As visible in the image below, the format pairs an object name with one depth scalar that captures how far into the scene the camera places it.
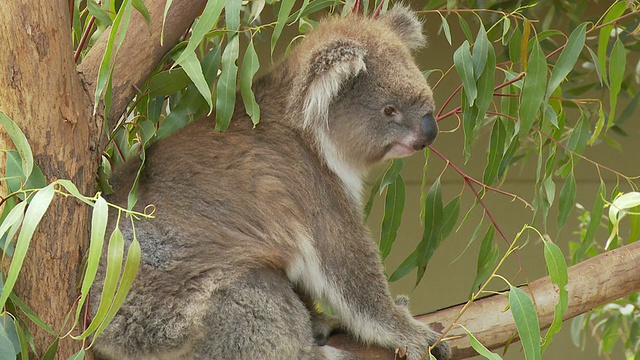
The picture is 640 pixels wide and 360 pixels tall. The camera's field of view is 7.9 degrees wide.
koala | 5.06
